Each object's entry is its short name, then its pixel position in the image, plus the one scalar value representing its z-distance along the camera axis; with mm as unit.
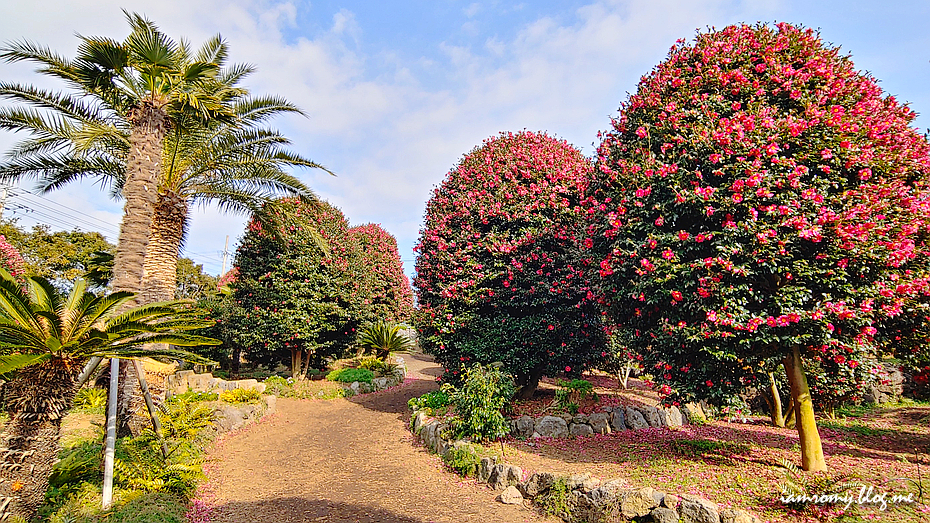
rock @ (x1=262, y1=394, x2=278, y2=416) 11156
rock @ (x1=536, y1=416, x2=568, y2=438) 7922
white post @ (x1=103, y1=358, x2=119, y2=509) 4793
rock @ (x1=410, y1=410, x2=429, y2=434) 9195
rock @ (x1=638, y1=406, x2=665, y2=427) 8539
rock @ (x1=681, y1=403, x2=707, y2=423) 8929
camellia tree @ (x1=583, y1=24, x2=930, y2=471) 4992
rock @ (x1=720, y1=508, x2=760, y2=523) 4215
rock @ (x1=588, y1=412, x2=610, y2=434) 8070
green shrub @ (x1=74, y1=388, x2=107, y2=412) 9789
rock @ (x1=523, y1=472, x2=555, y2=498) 5594
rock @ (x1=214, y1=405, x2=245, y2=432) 9312
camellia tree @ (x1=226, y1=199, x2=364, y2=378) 13406
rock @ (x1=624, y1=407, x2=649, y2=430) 8375
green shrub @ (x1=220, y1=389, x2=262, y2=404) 10328
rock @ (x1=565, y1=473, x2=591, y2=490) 5309
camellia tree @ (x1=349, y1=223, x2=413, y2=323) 16641
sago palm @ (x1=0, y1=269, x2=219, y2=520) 3967
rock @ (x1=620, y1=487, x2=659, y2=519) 4727
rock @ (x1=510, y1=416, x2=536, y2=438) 8008
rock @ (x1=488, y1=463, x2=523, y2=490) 6094
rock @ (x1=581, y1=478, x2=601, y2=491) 5188
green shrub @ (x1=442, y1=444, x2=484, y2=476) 6762
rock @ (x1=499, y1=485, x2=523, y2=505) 5766
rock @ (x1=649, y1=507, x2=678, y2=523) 4516
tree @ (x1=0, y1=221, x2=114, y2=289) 18766
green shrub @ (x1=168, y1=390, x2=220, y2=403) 9052
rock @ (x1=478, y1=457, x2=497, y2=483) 6509
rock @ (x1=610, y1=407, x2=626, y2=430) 8242
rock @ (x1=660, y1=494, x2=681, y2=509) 4605
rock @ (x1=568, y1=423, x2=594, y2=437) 7992
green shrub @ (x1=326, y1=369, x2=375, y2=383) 14711
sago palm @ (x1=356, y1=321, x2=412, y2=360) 16891
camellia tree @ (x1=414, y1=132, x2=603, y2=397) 9039
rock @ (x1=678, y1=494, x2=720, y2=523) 4312
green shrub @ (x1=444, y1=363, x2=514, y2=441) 7500
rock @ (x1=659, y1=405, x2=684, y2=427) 8703
